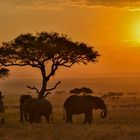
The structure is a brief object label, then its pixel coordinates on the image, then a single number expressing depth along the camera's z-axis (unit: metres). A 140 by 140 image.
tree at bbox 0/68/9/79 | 65.64
